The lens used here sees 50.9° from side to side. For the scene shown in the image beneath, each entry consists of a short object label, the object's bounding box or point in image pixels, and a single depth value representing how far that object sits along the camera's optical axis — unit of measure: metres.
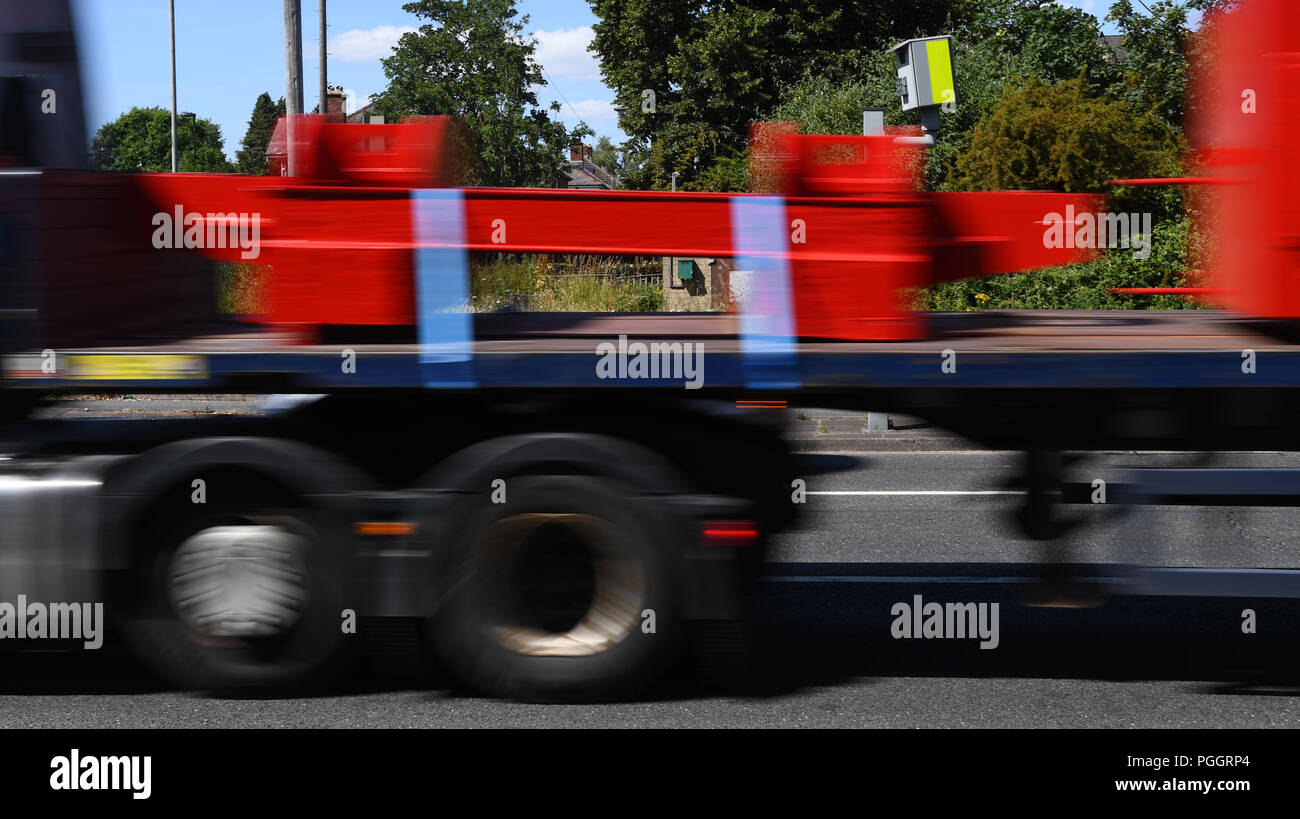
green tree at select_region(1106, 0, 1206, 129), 25.12
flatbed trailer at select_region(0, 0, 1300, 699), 4.89
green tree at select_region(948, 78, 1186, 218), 13.35
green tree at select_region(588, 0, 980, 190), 40.34
